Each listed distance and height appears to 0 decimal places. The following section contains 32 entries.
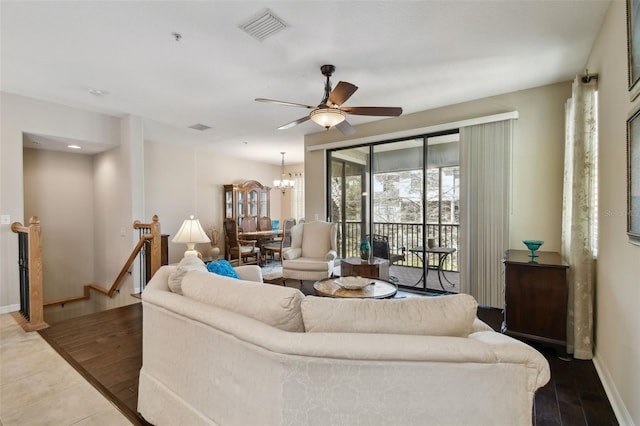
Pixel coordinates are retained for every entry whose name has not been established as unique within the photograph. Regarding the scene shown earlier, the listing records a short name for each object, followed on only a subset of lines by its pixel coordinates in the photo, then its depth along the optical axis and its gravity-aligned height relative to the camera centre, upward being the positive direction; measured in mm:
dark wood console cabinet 2441 -794
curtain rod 2330 +1018
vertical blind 3545 +6
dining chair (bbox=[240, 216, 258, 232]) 7137 -363
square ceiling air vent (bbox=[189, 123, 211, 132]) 4906 +1392
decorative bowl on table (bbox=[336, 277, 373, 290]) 2748 -693
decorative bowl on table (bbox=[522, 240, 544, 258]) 2650 -346
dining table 6648 -606
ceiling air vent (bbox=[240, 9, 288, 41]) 2168 +1397
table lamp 3340 -284
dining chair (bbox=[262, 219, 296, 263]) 6816 -840
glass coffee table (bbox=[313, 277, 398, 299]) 2561 -749
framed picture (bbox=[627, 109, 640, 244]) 1514 +152
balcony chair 4608 -655
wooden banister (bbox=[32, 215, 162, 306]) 3521 -641
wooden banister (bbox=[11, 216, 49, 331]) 3037 -755
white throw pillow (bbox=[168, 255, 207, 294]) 1778 -380
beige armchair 4230 -667
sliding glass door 4184 +68
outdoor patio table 4192 -665
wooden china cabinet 7010 +204
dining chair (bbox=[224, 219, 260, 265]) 6355 -831
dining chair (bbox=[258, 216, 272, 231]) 7586 -361
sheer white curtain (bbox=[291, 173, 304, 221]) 8312 +306
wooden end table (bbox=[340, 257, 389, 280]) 3705 -753
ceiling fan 2773 +951
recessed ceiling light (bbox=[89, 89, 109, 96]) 3514 +1417
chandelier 7512 +680
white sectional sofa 1054 -584
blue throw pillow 2244 -450
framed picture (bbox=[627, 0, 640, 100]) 1508 +848
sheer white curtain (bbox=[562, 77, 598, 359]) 2334 -114
